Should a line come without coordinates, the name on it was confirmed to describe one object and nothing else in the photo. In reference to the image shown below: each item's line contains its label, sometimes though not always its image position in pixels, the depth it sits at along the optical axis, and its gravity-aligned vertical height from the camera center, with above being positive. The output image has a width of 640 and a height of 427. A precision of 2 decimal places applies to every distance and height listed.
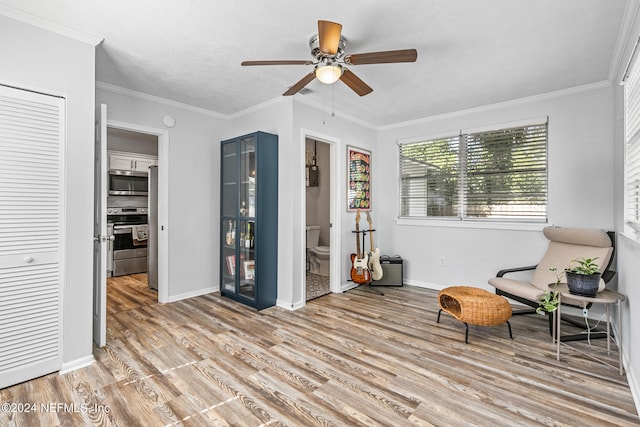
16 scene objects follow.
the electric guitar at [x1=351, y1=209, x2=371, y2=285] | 4.18 -0.78
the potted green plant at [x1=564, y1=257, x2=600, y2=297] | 2.32 -0.49
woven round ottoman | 2.68 -0.82
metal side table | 2.26 -0.62
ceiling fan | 1.91 +1.05
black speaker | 4.51 -0.86
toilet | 5.40 -0.70
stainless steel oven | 5.22 -0.46
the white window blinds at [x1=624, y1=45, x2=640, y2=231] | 2.12 +0.51
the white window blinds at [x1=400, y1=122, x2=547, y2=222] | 3.69 +0.50
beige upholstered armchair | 2.88 -0.44
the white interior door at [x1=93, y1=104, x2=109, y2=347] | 2.57 -0.13
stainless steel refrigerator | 4.34 -0.19
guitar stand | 4.33 -1.04
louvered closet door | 2.05 -0.15
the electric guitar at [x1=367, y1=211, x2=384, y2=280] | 4.30 -0.71
